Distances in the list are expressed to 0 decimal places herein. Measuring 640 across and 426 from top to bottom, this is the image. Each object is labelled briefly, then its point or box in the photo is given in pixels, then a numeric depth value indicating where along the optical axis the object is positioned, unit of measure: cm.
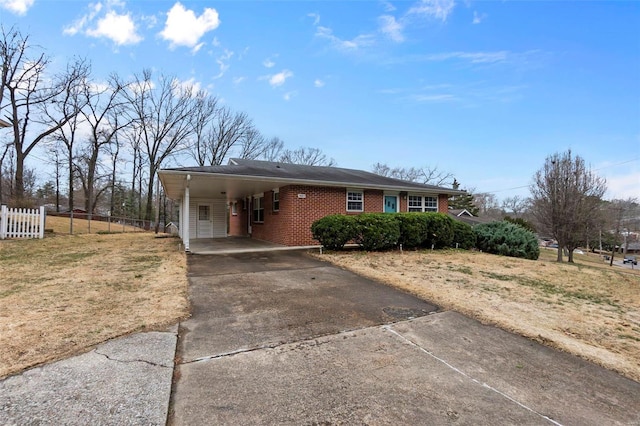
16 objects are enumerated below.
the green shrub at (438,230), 1120
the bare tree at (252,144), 3506
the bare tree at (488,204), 5750
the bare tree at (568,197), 2211
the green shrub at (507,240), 1214
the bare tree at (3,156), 3007
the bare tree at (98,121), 2636
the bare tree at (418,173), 4584
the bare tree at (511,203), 5951
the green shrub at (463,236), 1196
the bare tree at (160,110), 2727
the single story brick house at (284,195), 1052
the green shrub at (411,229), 1066
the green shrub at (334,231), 963
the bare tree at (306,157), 3969
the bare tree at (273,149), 3781
